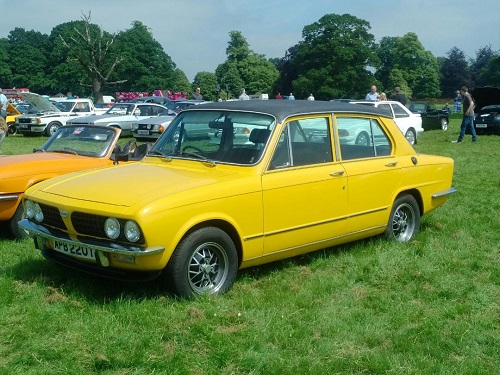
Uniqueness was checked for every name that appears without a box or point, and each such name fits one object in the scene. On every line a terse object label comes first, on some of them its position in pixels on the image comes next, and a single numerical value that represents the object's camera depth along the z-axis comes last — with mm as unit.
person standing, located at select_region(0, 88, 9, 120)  18675
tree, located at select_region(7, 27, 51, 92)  90500
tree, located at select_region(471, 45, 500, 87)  82169
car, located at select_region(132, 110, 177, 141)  22125
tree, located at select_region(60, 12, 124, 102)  60375
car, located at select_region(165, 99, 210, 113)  28897
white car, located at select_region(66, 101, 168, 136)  23281
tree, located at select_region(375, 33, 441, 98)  92812
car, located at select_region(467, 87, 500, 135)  23078
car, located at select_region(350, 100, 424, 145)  19828
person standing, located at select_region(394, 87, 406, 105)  22844
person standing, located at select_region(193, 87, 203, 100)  32181
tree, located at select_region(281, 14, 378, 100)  70438
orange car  6912
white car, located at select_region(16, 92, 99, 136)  25266
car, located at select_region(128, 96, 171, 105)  34875
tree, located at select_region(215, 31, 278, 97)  91250
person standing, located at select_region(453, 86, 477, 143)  20109
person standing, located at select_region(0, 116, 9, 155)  15672
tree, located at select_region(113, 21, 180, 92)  83812
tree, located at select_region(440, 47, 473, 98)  98188
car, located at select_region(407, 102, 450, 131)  26406
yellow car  4867
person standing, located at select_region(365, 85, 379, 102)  22969
